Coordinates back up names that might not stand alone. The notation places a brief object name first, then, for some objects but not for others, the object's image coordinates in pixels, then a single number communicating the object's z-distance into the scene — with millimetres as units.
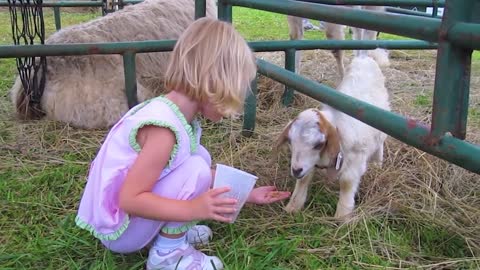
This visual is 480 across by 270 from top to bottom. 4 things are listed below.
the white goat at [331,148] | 2254
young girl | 1707
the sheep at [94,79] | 3713
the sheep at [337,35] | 4773
